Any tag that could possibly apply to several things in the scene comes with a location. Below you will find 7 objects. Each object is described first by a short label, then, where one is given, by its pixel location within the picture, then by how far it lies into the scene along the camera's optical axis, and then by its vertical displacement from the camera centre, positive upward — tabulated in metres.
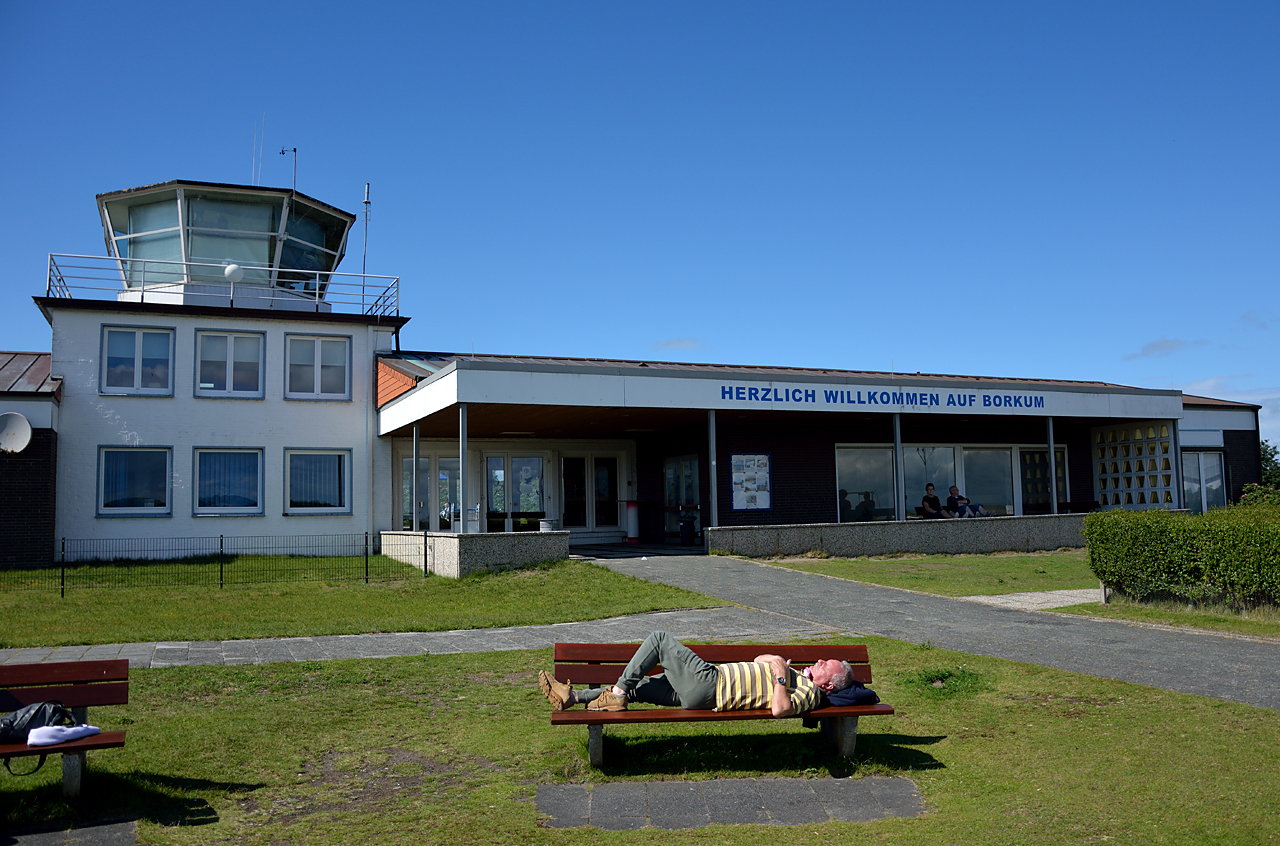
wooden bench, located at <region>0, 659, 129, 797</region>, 5.37 -1.09
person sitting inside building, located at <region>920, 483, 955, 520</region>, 23.44 -0.58
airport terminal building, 21.06 +1.49
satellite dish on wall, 19.31 +1.29
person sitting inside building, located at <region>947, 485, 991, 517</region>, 23.81 -0.58
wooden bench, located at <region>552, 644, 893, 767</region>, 5.62 -1.23
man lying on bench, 5.77 -1.21
